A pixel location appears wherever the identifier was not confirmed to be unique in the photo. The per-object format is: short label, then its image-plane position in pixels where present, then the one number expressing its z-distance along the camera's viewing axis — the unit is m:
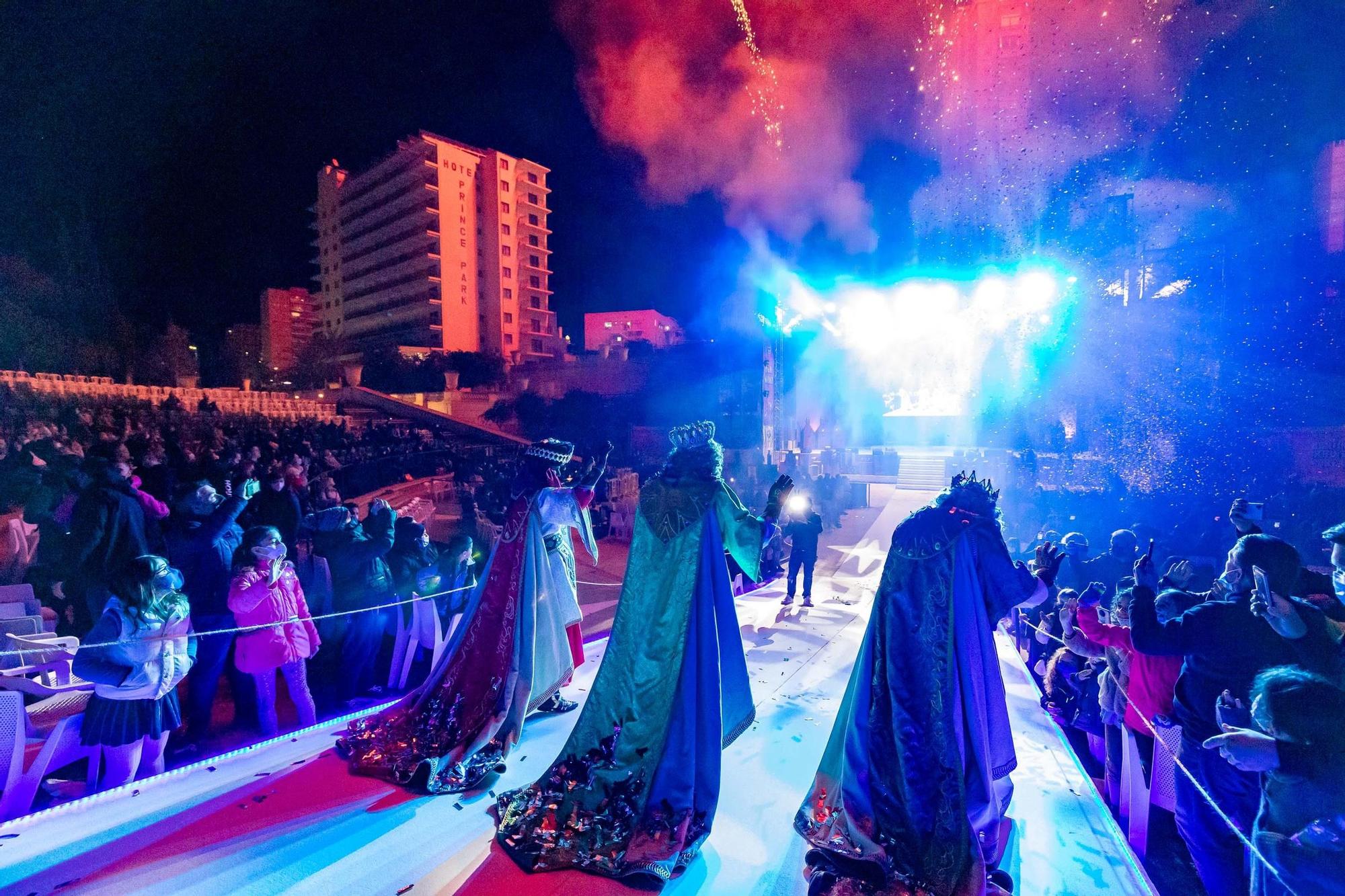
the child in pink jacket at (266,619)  3.78
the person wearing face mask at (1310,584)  2.63
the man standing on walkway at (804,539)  6.96
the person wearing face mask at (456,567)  5.14
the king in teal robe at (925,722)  2.27
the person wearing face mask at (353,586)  4.51
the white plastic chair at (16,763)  2.74
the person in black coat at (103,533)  4.82
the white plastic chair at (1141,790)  2.86
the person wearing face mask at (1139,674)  2.82
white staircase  19.02
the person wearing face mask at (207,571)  3.86
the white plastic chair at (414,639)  4.80
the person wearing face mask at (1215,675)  2.30
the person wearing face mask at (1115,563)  5.77
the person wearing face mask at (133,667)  2.94
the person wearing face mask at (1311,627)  2.05
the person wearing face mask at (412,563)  4.88
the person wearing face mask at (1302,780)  1.65
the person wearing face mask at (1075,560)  5.60
